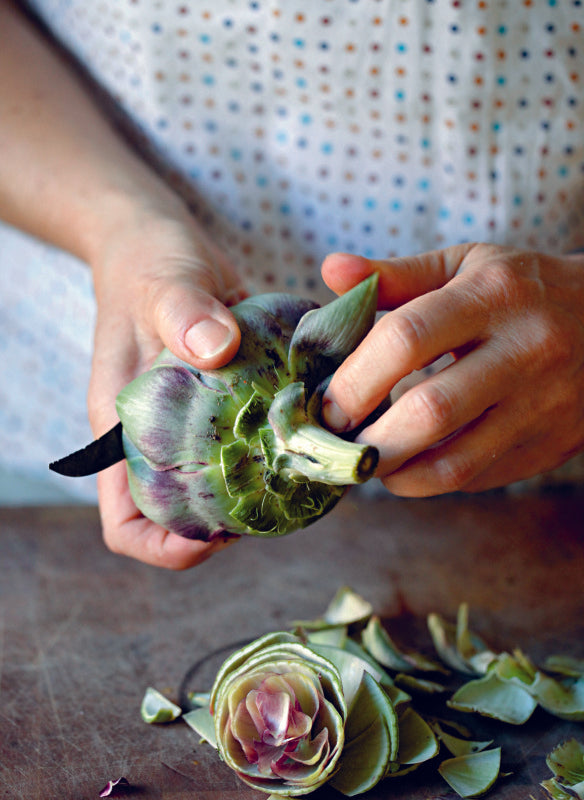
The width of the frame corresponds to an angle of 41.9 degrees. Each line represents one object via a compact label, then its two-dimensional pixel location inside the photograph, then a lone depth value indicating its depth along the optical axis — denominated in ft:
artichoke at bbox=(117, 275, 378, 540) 1.88
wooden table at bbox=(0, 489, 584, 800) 2.26
